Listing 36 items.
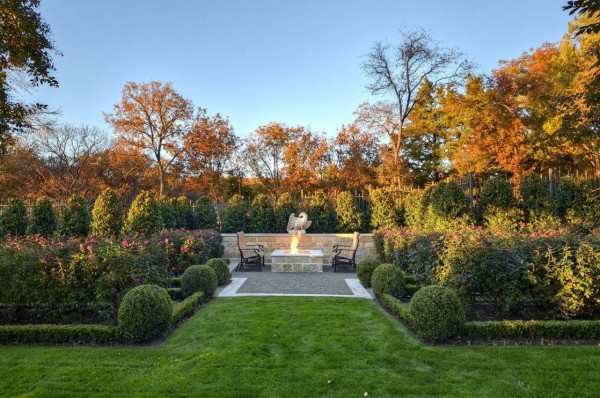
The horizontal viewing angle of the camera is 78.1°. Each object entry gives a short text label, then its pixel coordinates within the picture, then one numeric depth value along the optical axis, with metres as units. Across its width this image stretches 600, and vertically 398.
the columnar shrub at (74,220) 11.27
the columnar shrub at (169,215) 12.73
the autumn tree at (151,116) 23.58
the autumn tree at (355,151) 22.97
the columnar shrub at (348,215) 13.20
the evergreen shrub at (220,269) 8.01
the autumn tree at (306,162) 23.31
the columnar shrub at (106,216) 10.79
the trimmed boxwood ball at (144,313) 4.32
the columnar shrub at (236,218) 13.41
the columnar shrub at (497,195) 10.00
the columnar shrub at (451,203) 10.12
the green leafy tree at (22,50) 4.75
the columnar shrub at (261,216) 13.45
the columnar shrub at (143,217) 10.43
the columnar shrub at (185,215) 13.41
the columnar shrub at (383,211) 12.94
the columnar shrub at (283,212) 13.48
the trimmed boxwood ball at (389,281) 6.47
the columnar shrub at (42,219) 11.83
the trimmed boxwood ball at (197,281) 6.62
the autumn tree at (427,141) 24.64
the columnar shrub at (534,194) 9.88
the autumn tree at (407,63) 18.20
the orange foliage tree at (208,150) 24.09
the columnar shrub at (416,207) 11.51
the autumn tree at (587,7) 3.08
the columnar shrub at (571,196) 9.99
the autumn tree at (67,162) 23.64
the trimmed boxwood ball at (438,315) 4.30
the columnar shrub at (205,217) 13.68
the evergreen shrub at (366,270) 7.95
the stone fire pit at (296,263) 10.27
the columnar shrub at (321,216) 13.38
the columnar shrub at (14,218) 12.07
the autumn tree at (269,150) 24.55
